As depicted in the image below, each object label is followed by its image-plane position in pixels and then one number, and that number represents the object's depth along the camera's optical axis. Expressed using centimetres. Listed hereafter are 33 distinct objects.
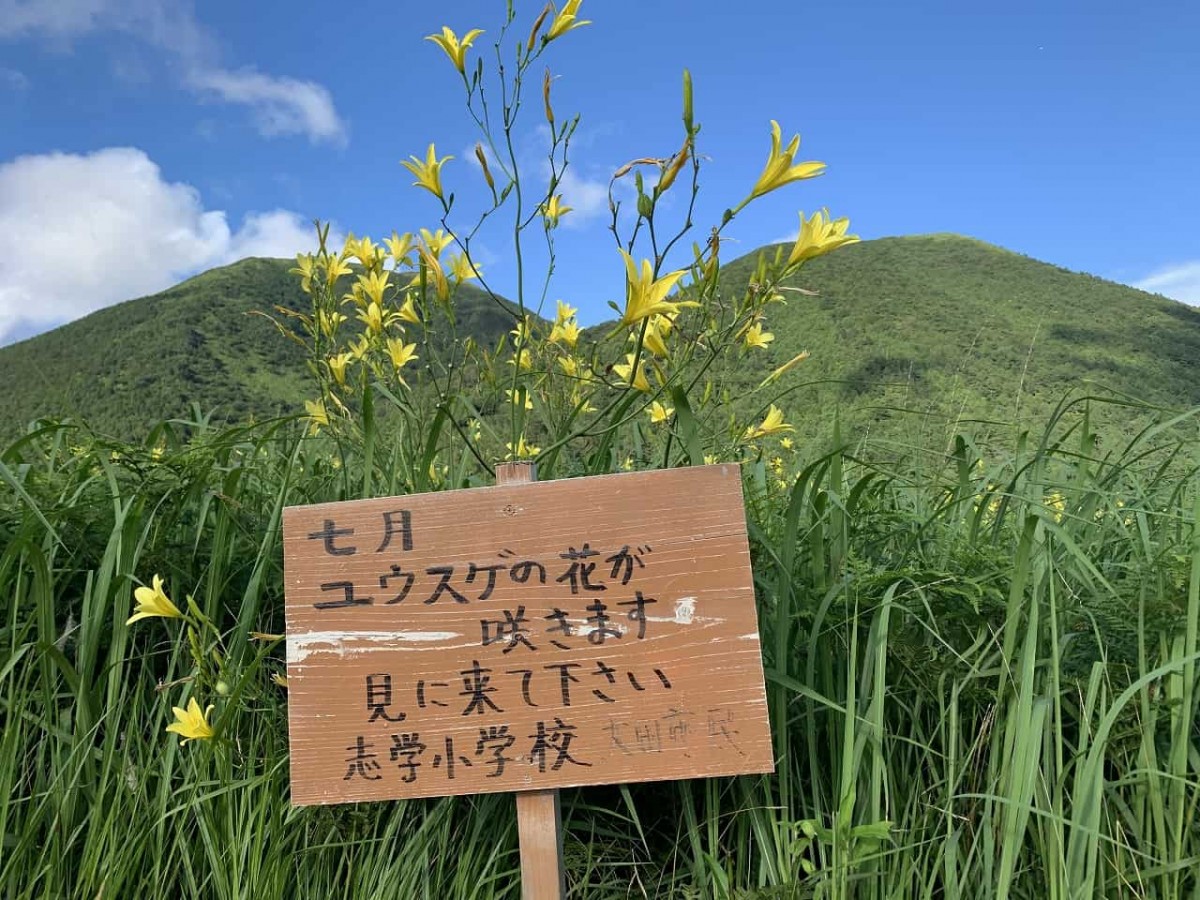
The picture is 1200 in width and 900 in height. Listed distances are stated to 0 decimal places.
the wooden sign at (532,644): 114
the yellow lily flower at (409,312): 158
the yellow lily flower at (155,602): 118
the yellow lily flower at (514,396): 138
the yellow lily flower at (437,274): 131
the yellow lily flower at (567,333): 174
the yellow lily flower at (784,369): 140
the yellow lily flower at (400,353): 168
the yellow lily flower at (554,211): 148
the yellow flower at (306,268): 177
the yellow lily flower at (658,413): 183
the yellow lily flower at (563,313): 182
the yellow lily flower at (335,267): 175
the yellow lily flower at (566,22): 133
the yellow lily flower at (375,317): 164
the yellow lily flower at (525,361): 176
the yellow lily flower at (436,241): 150
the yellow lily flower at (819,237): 115
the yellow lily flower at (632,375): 127
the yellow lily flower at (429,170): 133
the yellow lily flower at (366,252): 168
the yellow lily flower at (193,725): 115
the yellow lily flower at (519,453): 148
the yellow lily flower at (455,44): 139
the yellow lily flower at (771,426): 183
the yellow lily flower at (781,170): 111
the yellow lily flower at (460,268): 153
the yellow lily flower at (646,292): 113
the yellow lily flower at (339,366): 175
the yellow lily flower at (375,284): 168
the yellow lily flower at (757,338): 155
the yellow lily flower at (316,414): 173
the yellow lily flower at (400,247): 158
